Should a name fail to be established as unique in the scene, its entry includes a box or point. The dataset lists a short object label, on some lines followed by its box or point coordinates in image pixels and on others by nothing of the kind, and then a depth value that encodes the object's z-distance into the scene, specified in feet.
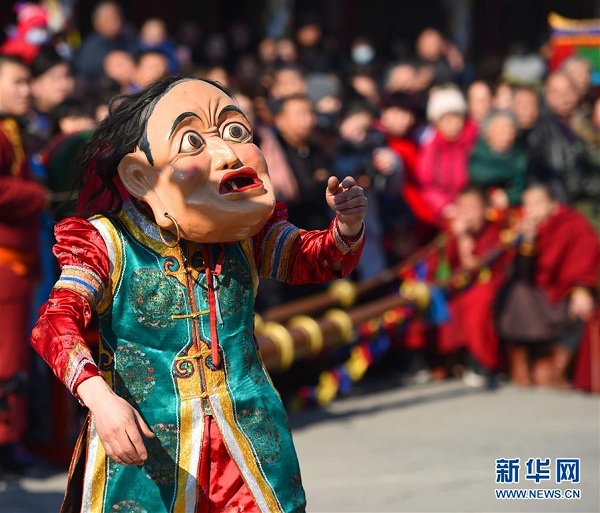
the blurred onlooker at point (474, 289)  52.90
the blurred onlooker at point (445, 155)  55.36
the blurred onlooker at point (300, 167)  46.44
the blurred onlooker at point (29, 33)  50.49
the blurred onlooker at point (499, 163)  55.57
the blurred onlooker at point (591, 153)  55.57
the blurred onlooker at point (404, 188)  55.42
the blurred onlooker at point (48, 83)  43.55
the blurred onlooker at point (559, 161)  55.67
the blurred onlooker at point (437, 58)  69.78
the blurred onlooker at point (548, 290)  51.98
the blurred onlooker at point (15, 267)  36.35
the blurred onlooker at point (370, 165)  50.98
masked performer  21.44
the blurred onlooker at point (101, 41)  57.77
